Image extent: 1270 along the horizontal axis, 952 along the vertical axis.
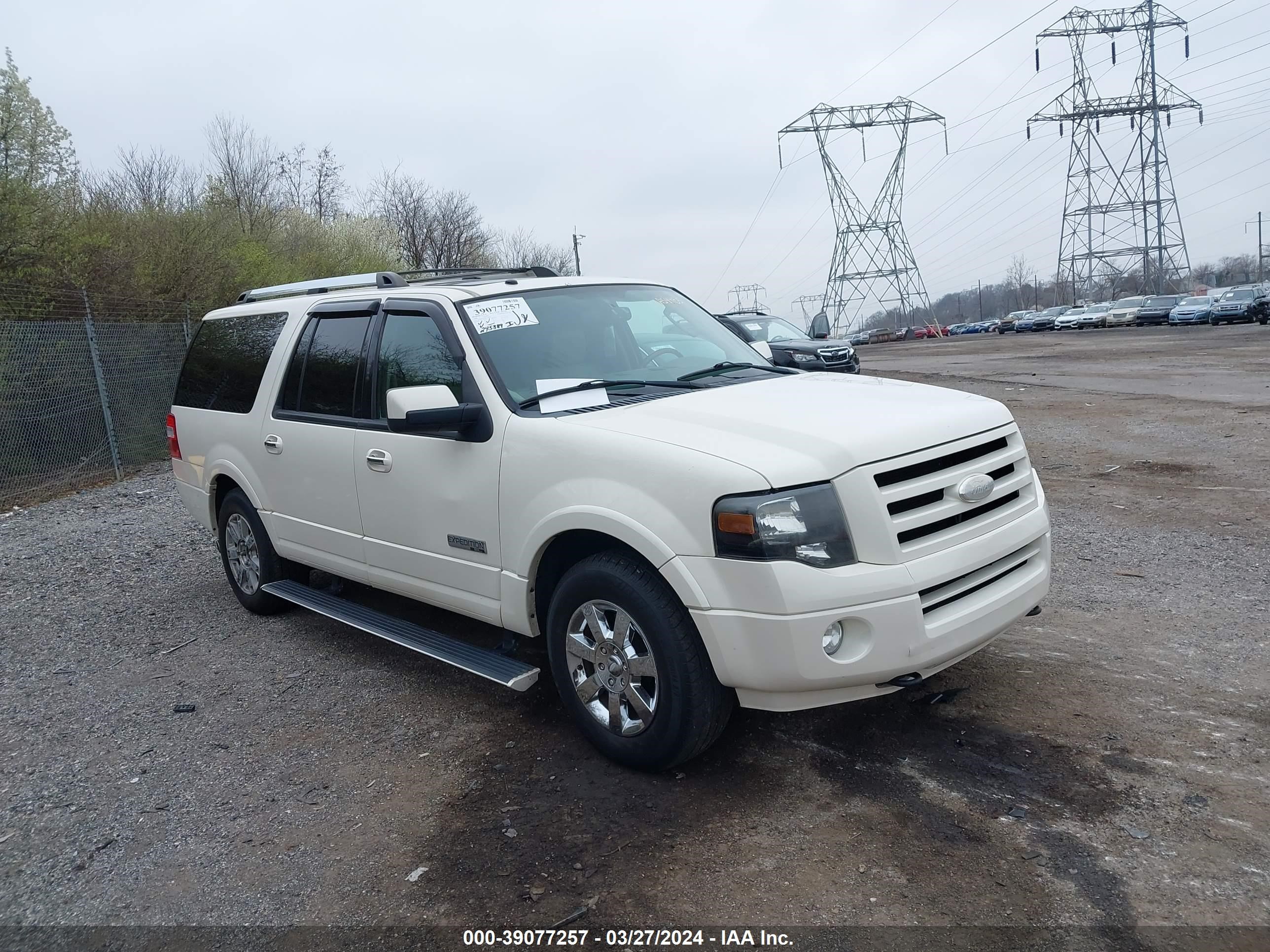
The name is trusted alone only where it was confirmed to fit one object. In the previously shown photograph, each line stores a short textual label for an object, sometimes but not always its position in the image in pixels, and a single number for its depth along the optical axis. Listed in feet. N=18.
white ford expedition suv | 10.85
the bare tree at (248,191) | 98.07
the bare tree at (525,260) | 155.84
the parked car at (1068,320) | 189.47
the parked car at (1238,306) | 132.13
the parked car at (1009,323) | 234.79
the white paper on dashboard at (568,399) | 13.69
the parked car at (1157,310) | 163.94
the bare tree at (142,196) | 63.93
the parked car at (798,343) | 55.98
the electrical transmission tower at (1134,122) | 202.59
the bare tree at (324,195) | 138.41
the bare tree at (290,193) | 126.41
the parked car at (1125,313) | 172.86
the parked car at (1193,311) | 144.66
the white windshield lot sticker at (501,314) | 14.84
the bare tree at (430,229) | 130.93
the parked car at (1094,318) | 182.39
